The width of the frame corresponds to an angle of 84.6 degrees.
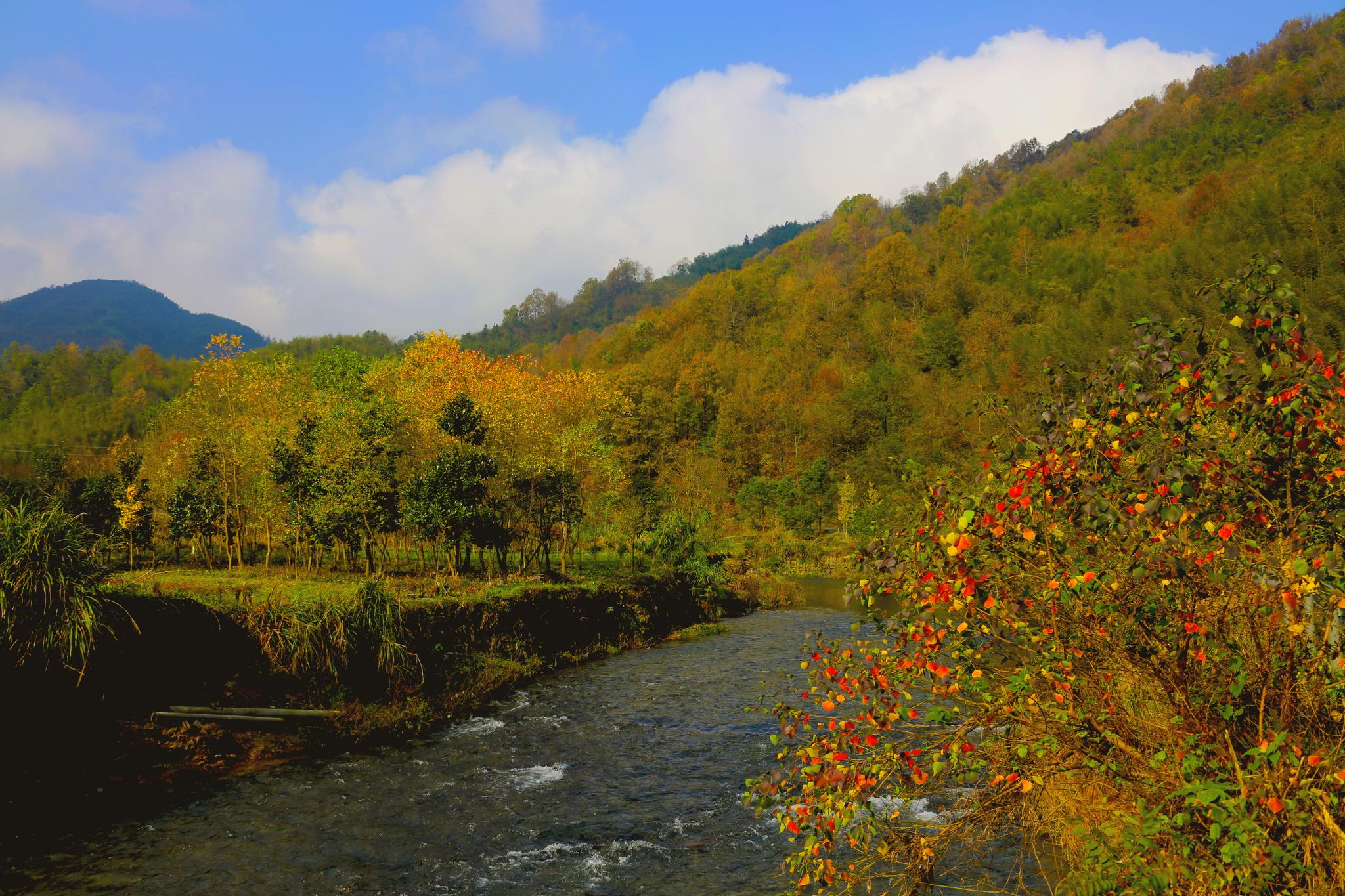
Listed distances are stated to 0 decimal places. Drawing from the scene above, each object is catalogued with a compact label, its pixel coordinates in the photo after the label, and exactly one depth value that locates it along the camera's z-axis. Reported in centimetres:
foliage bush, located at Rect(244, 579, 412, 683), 1323
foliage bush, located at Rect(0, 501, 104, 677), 1013
